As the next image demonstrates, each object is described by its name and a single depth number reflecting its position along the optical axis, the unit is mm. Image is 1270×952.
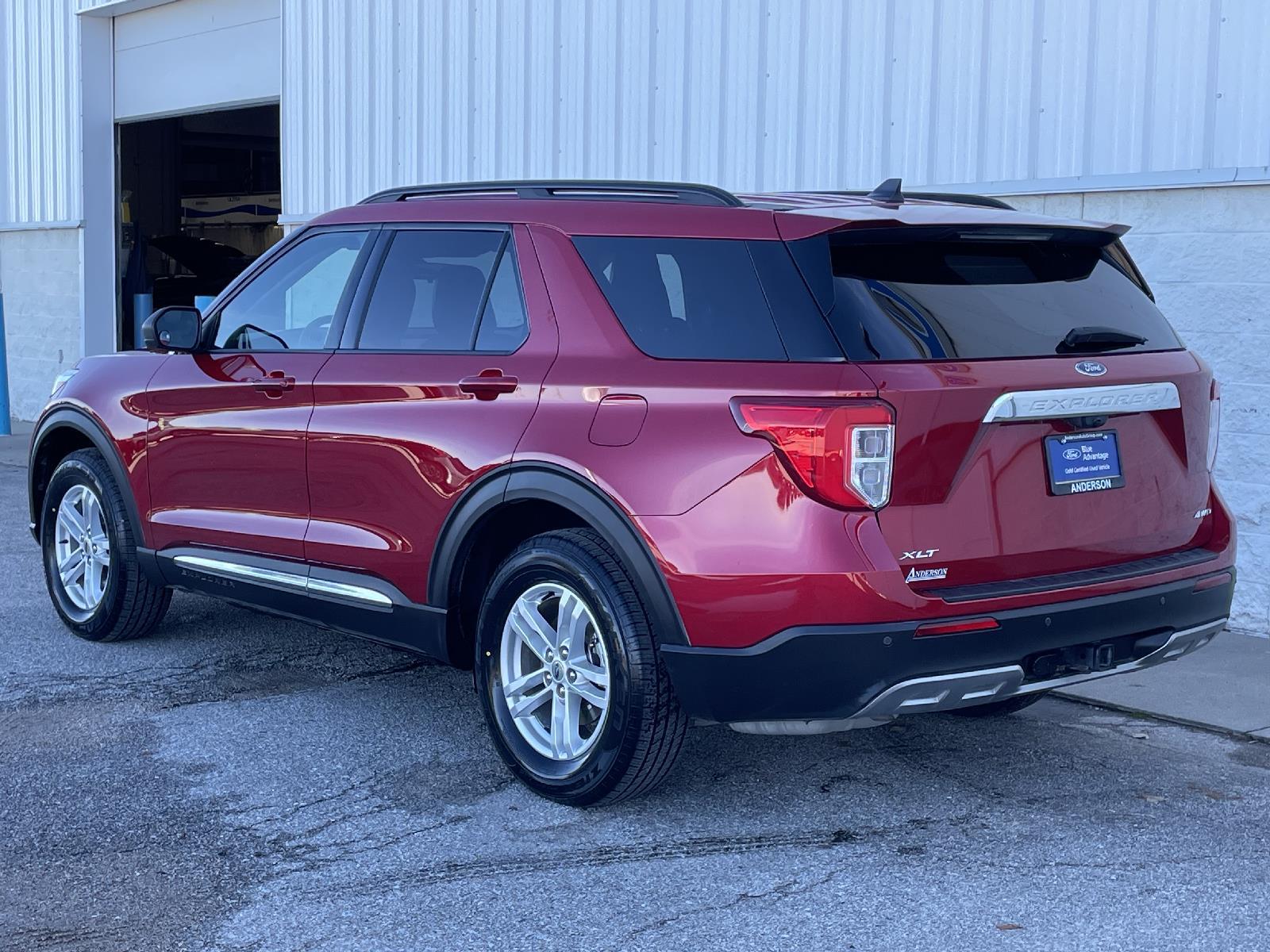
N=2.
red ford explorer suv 3930
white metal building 7086
